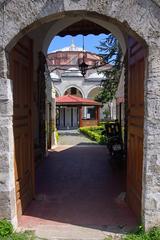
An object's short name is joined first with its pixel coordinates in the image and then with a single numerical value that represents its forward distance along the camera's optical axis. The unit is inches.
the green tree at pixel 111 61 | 631.2
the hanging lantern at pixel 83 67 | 339.8
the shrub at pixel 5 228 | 106.2
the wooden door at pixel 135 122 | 122.0
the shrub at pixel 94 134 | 459.7
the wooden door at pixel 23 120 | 124.9
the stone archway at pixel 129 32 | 106.6
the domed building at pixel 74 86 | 961.7
